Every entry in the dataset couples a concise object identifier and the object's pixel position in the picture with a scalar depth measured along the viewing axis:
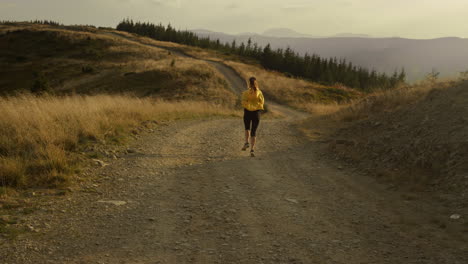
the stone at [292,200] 5.96
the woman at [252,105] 9.93
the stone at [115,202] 5.53
